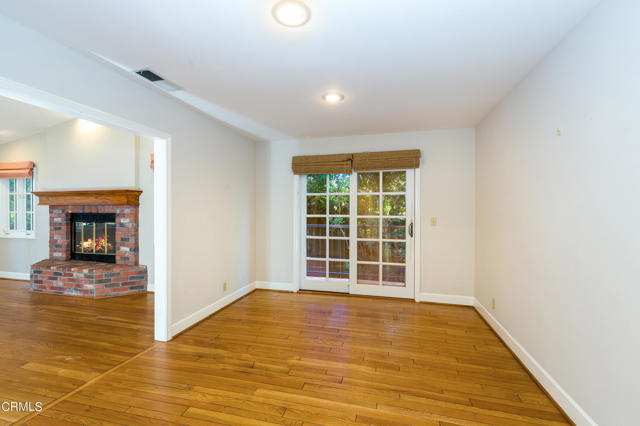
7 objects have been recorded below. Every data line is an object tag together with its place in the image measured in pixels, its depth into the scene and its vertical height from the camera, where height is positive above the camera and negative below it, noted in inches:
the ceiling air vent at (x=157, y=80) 92.2 +46.4
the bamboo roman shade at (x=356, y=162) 156.9 +31.1
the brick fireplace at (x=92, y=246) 172.2 -20.8
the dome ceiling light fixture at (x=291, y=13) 59.9 +44.6
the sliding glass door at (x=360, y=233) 164.1 -10.6
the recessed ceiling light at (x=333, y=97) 108.6 +46.3
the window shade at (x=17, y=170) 204.1 +32.6
